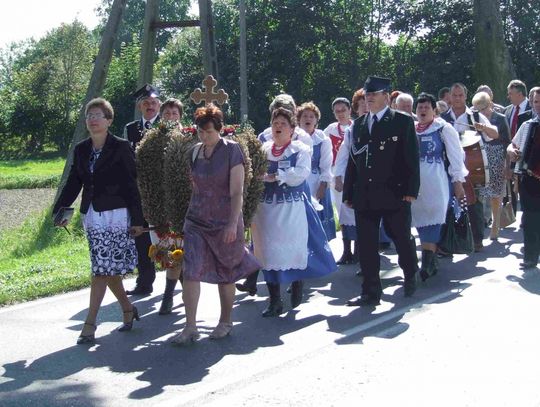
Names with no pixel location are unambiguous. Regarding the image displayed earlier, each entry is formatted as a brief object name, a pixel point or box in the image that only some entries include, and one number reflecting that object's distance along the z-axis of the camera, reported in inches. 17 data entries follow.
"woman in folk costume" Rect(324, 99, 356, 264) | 445.7
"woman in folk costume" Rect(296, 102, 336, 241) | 406.3
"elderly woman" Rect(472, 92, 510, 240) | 515.2
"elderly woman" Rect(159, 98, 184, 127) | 370.0
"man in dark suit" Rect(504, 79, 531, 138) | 550.6
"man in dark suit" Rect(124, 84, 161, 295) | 391.9
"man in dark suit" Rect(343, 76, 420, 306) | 354.9
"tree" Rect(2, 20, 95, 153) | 1787.6
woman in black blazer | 308.2
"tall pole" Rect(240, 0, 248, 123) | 1014.4
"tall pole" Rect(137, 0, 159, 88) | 606.9
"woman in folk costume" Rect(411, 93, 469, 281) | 410.6
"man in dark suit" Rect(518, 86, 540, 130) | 432.6
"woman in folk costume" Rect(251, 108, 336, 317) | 344.2
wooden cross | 389.4
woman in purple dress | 301.4
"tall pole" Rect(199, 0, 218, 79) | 625.3
